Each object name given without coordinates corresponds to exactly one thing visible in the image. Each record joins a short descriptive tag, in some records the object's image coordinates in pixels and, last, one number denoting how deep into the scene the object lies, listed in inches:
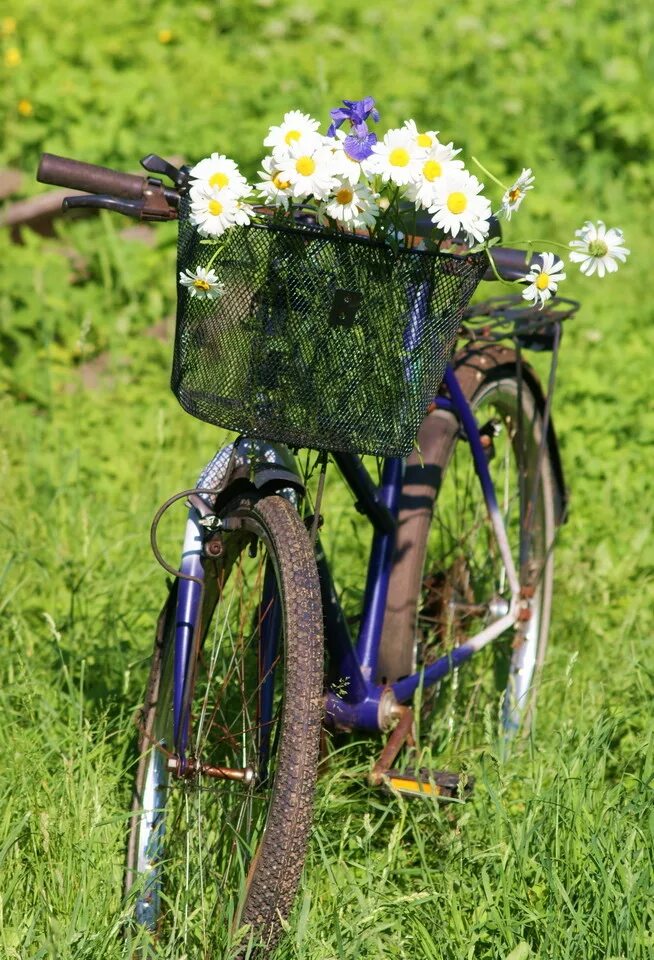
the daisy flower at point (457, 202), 179.3
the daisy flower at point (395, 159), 177.3
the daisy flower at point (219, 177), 176.9
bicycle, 190.1
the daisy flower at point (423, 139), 179.3
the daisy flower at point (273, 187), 179.8
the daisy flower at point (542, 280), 195.9
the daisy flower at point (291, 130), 178.1
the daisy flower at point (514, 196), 188.2
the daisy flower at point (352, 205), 179.8
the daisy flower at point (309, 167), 176.1
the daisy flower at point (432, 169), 179.2
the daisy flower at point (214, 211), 175.9
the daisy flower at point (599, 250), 197.8
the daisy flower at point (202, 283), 181.6
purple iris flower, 176.9
